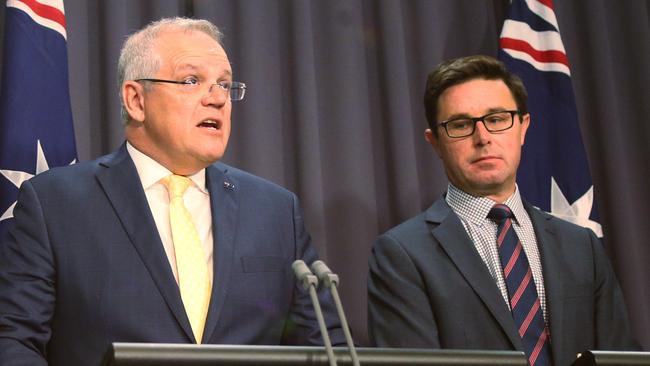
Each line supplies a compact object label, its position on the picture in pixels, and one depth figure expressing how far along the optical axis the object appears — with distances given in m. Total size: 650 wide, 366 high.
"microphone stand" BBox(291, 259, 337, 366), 3.01
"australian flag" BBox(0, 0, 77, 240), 5.63
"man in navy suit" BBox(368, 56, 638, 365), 5.25
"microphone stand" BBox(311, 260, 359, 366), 3.03
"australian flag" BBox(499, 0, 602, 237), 7.06
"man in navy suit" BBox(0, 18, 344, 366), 4.61
